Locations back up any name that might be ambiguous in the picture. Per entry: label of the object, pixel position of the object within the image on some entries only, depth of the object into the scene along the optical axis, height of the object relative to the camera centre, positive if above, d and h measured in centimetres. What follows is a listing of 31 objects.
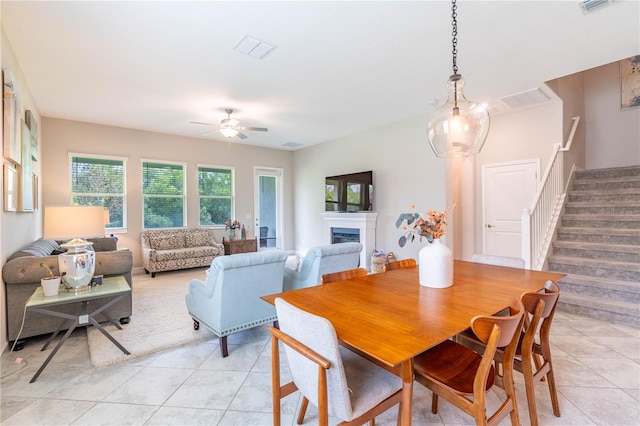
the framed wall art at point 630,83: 521 +220
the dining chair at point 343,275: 216 -46
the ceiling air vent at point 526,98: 418 +162
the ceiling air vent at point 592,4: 236 +162
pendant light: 219 +64
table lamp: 250 -15
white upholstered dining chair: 118 -72
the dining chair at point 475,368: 125 -78
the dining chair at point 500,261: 256 -43
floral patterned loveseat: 547 -68
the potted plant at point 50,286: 245 -57
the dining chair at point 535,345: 155 -79
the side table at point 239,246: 657 -71
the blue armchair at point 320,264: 305 -53
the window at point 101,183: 544 +57
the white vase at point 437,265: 193 -34
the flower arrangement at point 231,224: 691 -24
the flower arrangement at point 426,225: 201 -9
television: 591 +42
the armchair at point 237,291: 254 -69
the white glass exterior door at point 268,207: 762 +16
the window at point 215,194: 678 +44
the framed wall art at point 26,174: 316 +45
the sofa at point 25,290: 263 -66
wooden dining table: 120 -49
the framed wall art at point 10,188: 263 +25
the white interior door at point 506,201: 497 +18
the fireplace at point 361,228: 585 -32
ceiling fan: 463 +135
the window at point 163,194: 612 +41
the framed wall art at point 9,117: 257 +85
